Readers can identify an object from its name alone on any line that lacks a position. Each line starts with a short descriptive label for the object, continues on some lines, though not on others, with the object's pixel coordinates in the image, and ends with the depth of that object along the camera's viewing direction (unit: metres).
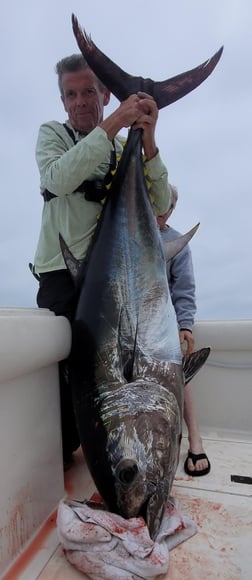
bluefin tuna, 1.19
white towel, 1.04
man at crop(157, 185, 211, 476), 1.94
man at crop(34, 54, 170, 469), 1.69
